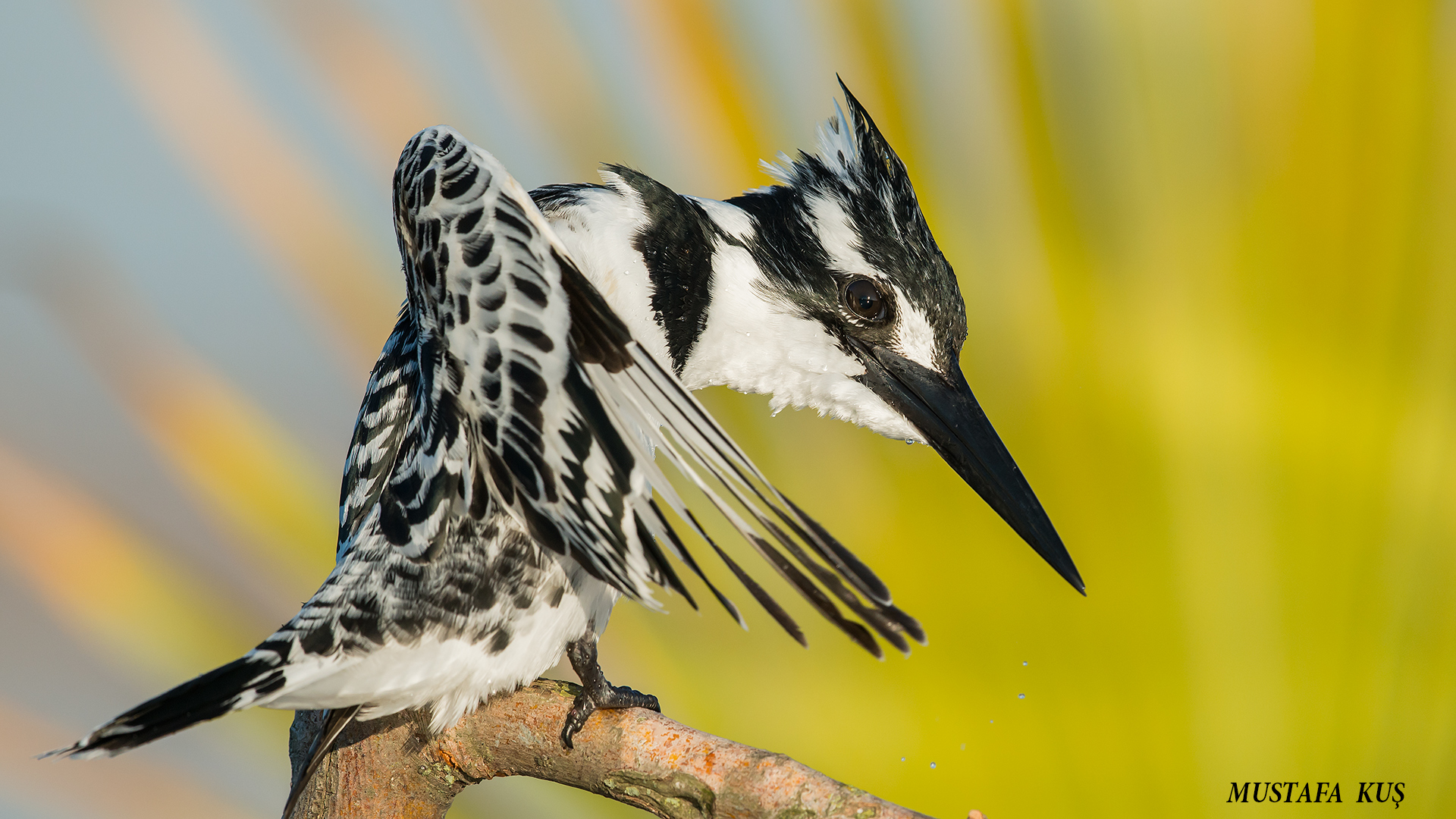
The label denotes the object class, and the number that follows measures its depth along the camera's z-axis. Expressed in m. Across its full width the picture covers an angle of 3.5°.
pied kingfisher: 5.24
